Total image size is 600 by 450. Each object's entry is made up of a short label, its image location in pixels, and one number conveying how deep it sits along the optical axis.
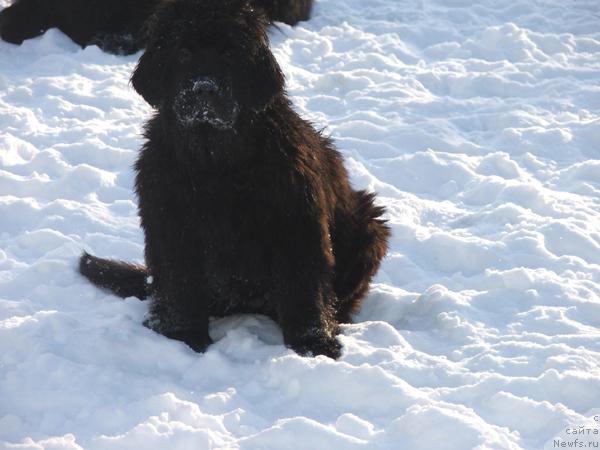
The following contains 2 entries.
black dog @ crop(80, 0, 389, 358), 8.06
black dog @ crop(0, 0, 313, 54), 16.03
